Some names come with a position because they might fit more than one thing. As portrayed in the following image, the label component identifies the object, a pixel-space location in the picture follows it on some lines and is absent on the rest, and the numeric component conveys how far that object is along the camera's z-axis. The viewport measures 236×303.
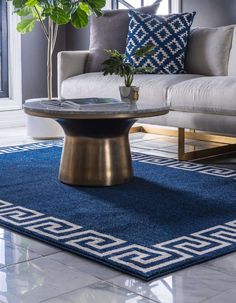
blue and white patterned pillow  4.32
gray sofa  3.62
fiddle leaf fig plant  4.46
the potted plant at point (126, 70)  3.27
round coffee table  3.06
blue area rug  2.17
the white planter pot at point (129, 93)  3.31
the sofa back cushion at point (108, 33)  4.64
